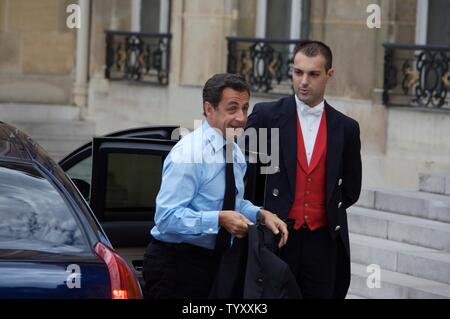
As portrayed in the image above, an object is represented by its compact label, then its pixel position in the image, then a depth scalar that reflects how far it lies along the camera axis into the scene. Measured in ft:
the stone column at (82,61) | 60.18
